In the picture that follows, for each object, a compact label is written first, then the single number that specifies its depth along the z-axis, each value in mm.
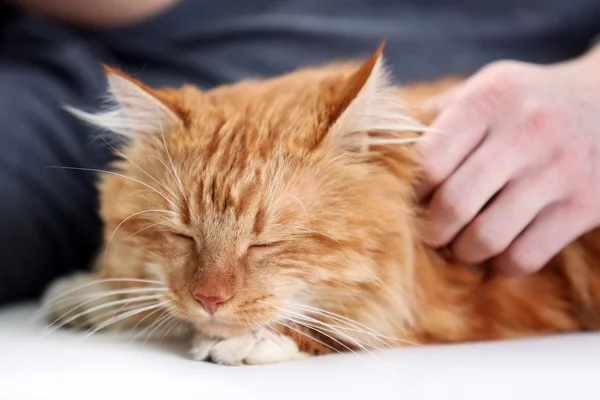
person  546
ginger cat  523
